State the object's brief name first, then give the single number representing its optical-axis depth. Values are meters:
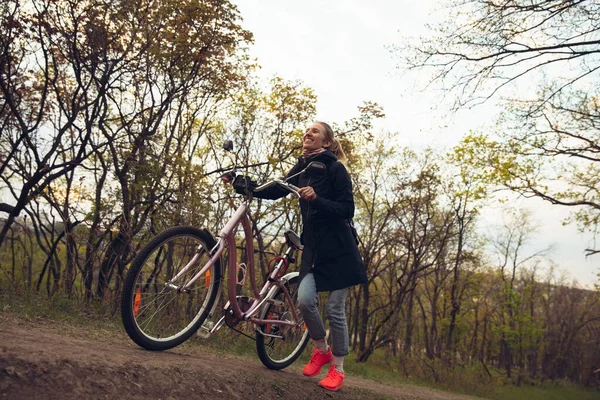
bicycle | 3.39
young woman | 3.94
